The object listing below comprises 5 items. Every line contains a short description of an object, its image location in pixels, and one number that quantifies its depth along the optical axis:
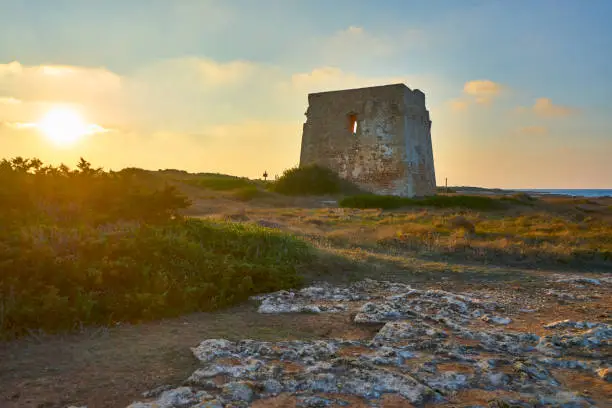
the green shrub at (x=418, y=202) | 21.30
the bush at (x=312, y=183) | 25.98
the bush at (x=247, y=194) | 24.67
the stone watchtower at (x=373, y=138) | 25.33
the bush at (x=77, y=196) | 7.03
